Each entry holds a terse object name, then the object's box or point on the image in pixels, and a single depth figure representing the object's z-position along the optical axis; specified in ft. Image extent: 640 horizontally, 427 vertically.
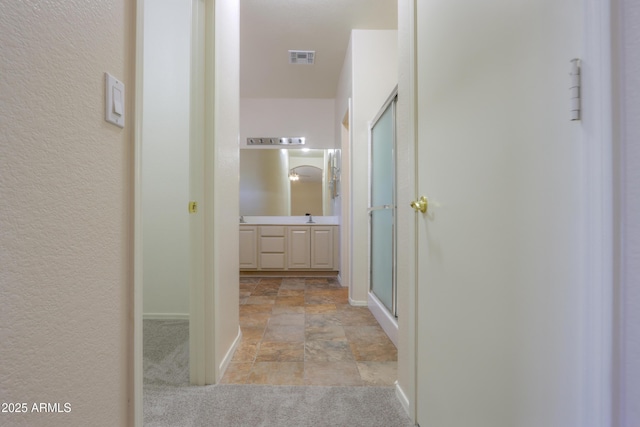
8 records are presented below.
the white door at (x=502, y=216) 1.72
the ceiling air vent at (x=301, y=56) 11.16
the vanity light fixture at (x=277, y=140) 15.28
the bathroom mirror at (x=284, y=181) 15.28
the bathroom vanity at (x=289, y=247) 14.17
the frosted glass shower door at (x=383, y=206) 7.45
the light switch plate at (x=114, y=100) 2.19
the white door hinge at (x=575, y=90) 1.59
